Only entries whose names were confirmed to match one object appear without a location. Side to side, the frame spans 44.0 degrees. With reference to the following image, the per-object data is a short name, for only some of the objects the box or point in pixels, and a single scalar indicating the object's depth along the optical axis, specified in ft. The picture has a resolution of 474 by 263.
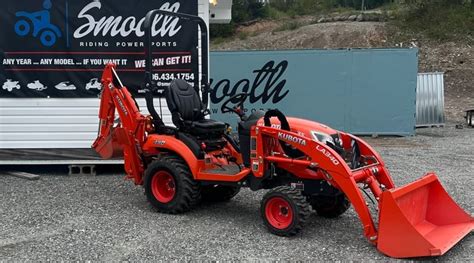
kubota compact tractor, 17.08
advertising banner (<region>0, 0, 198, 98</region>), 28.04
